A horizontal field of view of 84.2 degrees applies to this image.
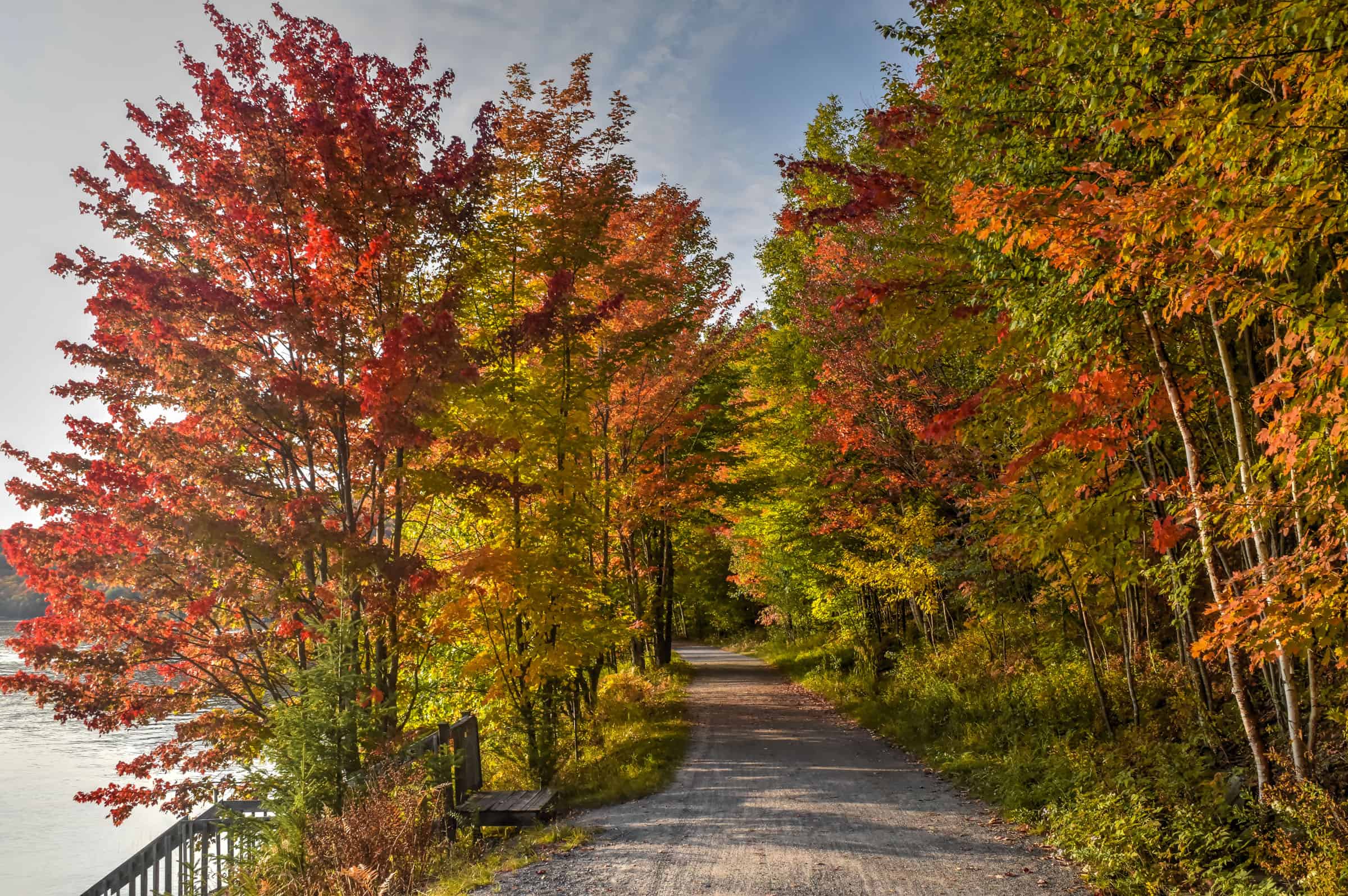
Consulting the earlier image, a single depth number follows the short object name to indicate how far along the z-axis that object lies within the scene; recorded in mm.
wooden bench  7535
